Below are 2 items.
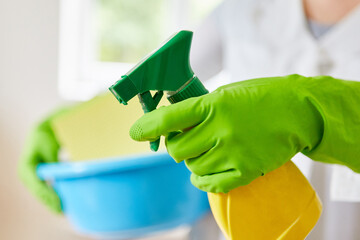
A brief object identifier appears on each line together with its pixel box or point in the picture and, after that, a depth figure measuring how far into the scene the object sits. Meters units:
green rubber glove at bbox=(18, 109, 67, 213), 0.84
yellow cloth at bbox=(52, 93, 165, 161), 0.82
